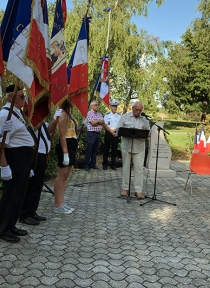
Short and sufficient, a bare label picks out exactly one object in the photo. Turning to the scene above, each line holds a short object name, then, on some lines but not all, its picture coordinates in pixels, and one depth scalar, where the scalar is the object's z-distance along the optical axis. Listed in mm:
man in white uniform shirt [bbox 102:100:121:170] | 10102
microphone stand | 6516
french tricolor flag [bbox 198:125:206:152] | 8688
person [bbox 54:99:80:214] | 4793
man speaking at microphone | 6484
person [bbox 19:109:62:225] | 4668
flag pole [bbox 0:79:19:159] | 3354
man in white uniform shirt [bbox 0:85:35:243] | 3768
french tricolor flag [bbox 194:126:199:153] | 8711
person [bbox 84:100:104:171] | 9703
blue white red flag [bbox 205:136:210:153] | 8527
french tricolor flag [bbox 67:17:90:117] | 5289
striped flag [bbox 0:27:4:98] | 3715
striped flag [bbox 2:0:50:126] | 3457
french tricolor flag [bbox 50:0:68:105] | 4648
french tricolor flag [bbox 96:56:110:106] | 9498
